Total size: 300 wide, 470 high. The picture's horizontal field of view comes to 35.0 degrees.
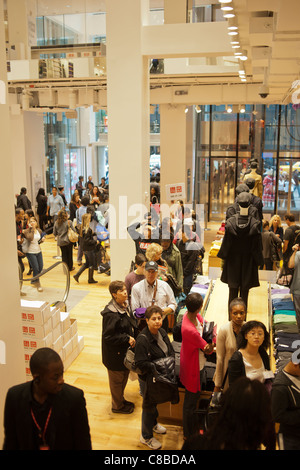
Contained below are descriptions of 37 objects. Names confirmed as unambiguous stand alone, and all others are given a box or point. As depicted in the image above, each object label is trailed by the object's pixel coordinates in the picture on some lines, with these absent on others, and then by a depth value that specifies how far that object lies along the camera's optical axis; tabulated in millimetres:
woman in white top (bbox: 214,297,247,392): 4148
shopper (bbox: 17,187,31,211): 14130
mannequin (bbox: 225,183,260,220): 5866
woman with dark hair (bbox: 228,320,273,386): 3736
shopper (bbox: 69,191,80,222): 13945
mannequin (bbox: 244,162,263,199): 10109
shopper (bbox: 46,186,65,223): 15281
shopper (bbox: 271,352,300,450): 3291
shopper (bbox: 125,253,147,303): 5812
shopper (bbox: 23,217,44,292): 9371
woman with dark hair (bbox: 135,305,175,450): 4207
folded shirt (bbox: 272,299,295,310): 6544
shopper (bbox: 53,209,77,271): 10047
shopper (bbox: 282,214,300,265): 7973
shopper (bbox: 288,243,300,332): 6176
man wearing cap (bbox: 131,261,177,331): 5359
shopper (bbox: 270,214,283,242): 9531
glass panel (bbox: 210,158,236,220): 18172
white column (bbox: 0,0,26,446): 3930
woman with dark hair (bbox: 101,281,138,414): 4723
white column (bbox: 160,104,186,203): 13922
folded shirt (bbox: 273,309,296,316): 6366
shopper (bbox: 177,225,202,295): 7645
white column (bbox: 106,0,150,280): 8039
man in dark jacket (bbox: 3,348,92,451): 2604
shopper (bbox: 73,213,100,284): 9930
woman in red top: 4242
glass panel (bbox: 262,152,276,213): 17562
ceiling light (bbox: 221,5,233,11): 4032
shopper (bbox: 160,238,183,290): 6582
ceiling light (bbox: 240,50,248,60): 6449
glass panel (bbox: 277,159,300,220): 17344
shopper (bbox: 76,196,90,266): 11016
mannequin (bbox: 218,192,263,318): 5688
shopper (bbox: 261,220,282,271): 8766
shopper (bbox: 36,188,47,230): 15727
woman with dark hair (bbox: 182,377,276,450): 2354
